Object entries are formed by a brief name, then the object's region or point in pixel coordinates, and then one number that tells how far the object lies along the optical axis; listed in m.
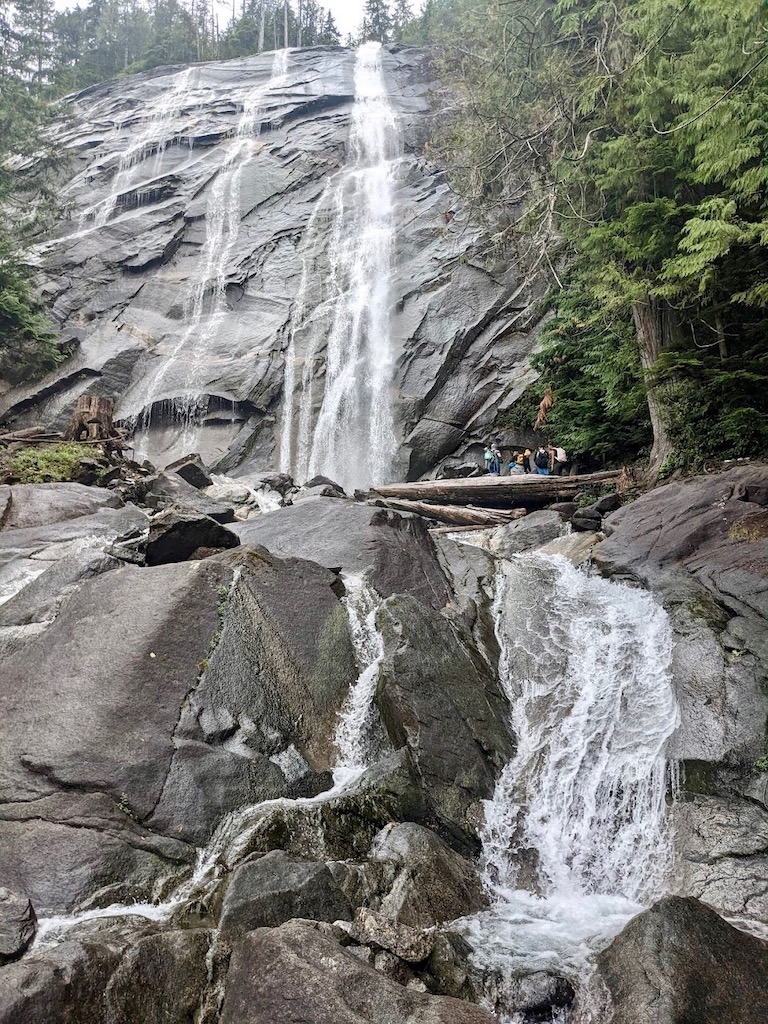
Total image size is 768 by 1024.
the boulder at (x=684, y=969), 3.50
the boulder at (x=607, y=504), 13.14
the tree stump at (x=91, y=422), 16.36
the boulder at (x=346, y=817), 5.21
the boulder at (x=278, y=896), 4.23
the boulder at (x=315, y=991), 3.27
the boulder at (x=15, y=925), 3.74
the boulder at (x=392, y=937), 4.12
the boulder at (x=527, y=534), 12.77
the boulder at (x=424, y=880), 4.75
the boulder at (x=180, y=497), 12.44
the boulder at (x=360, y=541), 9.75
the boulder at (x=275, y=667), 6.36
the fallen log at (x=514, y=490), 14.91
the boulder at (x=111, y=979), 3.20
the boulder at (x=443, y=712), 6.23
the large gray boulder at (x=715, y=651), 5.64
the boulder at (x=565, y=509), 13.71
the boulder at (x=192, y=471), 16.45
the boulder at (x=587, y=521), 12.67
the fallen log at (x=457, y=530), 14.24
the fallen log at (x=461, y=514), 14.44
